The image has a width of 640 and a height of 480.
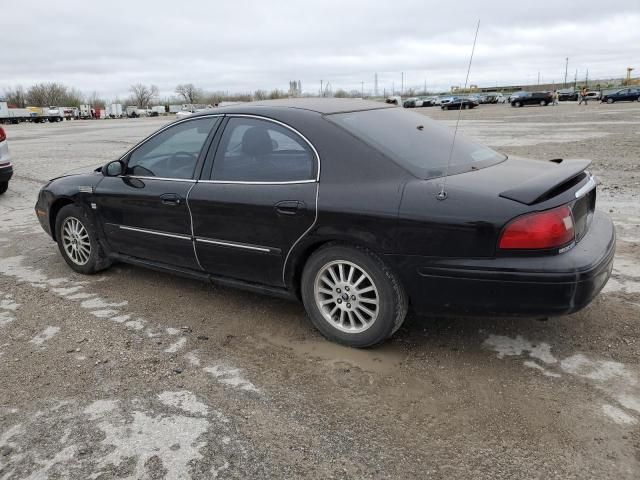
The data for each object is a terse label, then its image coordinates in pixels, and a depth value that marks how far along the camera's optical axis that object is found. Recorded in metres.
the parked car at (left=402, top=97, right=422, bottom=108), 71.69
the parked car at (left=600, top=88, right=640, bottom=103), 52.39
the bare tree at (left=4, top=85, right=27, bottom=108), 110.75
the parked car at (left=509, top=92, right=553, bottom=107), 52.50
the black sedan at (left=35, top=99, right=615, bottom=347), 2.86
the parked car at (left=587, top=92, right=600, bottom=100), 66.94
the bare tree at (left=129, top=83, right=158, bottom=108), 145.25
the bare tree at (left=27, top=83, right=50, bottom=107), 116.25
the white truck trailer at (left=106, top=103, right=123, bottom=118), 96.38
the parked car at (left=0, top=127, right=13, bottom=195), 9.05
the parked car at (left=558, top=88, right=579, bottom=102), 69.19
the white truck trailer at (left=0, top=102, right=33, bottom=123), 65.56
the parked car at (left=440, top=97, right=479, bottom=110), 55.31
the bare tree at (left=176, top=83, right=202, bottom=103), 141.52
